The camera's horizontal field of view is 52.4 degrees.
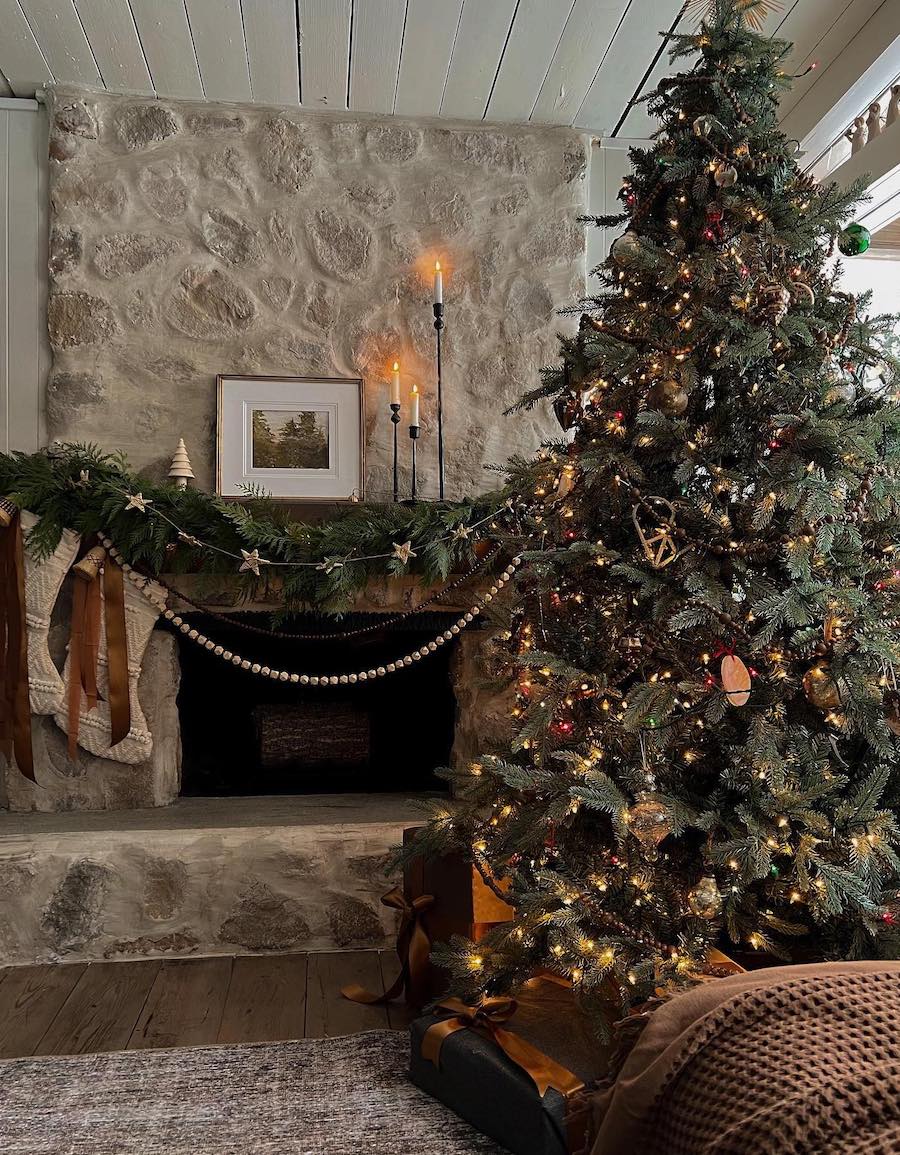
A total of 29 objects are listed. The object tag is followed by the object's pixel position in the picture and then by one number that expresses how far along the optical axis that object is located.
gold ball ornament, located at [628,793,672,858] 1.56
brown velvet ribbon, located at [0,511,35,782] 2.46
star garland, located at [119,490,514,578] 2.40
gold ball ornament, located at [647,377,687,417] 1.66
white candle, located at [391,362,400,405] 2.78
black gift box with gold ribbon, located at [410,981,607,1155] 1.44
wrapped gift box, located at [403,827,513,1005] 1.87
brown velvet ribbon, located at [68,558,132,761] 2.51
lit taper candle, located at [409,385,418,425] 2.75
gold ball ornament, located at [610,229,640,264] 1.74
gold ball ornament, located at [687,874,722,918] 1.52
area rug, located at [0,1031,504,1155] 1.55
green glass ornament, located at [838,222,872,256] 1.76
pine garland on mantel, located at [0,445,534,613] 2.41
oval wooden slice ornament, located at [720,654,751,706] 1.56
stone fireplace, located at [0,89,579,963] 2.74
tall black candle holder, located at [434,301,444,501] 2.77
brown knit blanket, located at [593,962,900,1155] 0.62
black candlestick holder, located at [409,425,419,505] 2.70
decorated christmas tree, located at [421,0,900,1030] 1.57
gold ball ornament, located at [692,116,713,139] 1.71
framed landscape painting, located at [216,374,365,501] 2.79
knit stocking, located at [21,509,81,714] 2.50
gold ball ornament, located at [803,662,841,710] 1.55
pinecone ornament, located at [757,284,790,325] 1.67
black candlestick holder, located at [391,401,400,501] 2.73
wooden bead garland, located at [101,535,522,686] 2.53
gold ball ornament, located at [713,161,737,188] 1.71
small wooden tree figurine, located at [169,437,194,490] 2.66
